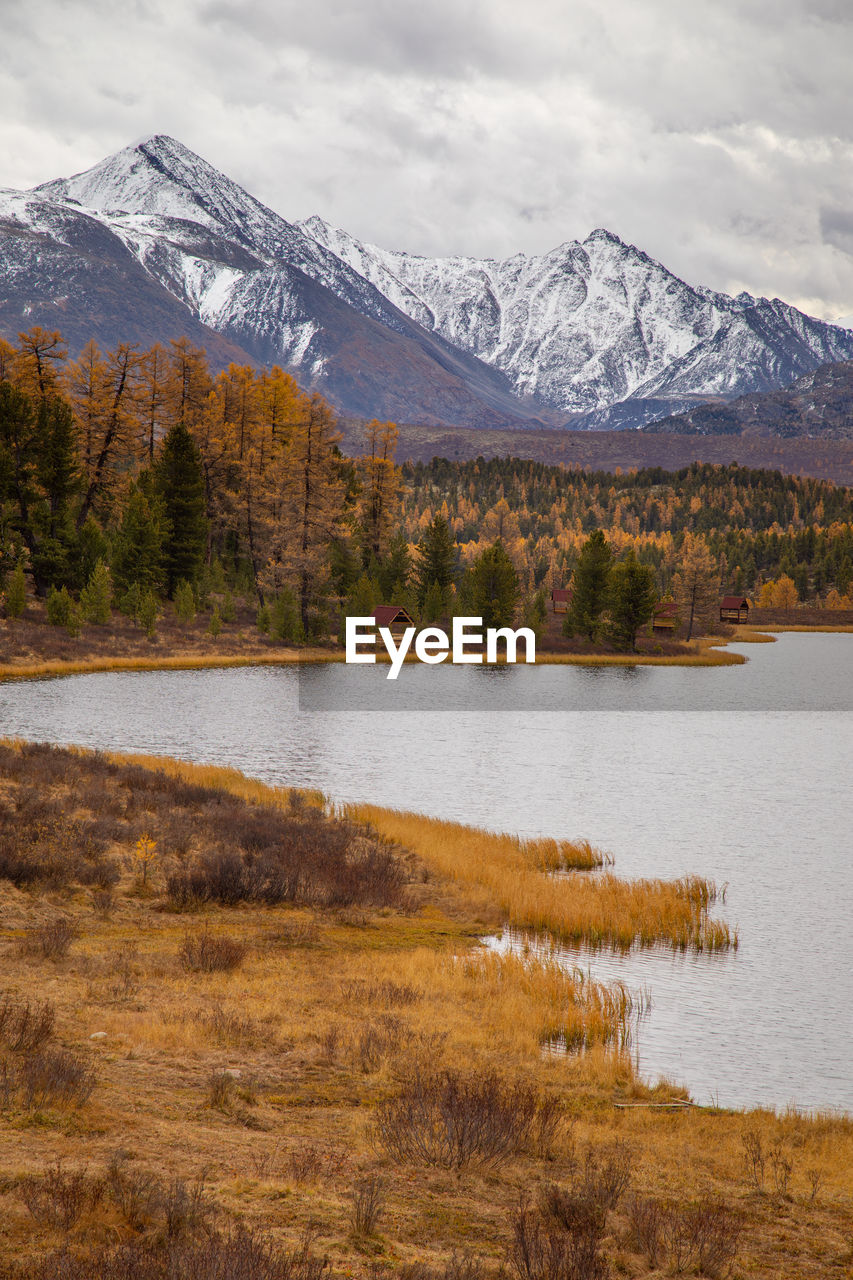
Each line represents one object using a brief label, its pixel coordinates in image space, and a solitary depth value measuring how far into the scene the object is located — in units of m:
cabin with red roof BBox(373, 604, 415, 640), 86.50
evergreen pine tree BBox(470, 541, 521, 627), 92.88
